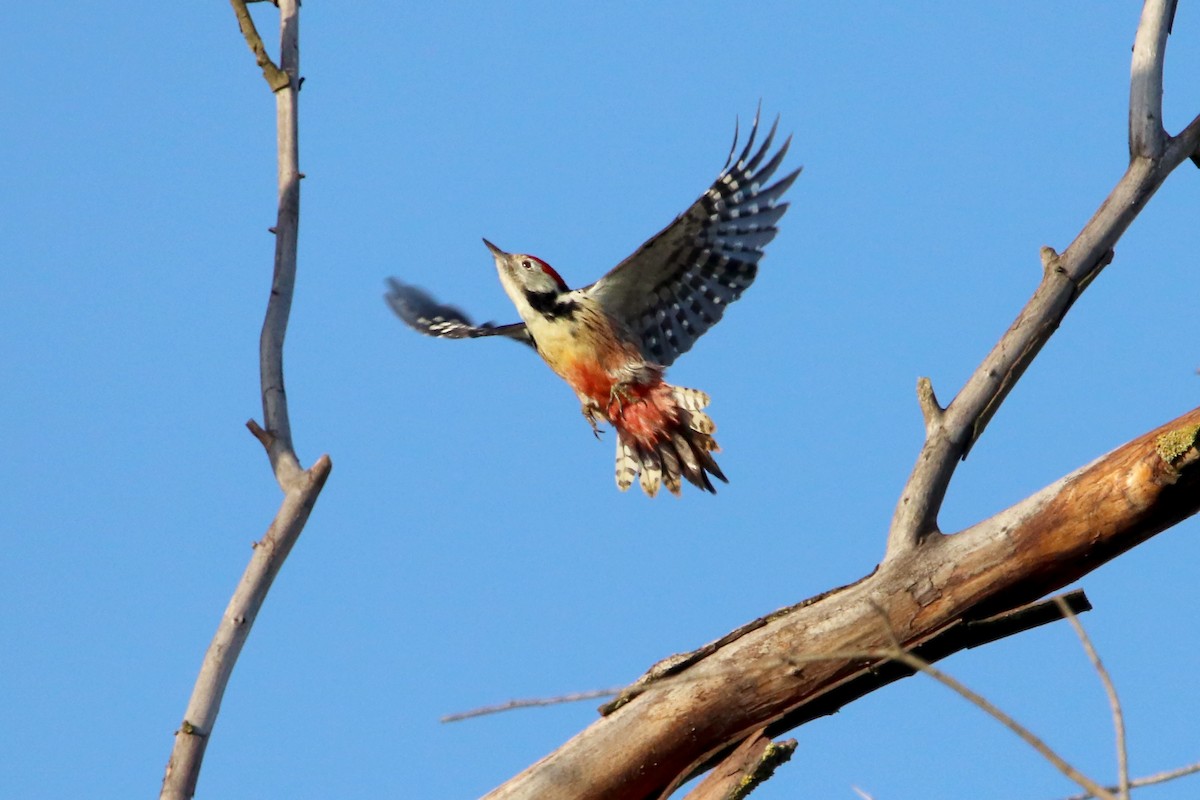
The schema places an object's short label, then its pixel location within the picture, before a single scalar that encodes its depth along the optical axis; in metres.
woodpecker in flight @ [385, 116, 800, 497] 14.13
